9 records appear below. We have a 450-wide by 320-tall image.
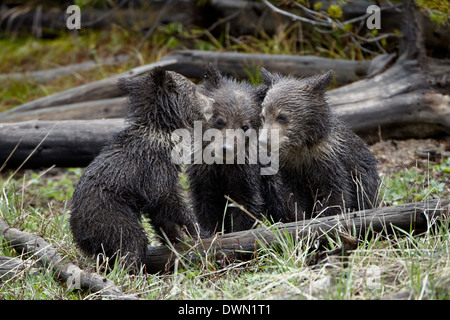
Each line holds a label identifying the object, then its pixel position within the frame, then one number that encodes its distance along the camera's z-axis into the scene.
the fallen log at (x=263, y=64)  17.62
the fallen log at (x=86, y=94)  17.83
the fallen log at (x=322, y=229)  9.08
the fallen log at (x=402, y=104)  15.22
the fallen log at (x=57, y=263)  8.29
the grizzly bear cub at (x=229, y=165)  10.27
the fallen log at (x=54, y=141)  14.39
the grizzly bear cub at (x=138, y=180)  9.09
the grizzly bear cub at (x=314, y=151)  10.12
